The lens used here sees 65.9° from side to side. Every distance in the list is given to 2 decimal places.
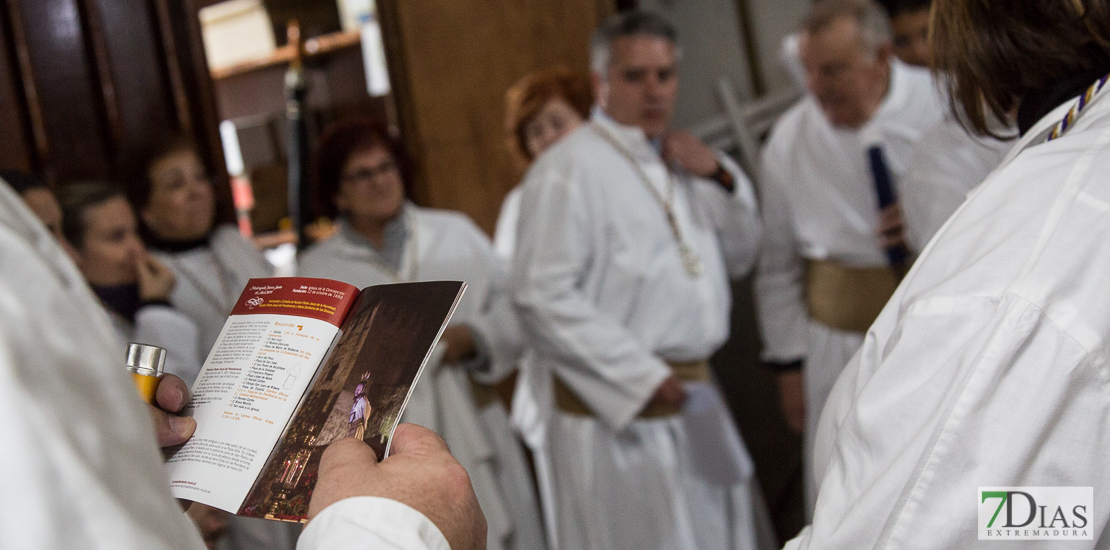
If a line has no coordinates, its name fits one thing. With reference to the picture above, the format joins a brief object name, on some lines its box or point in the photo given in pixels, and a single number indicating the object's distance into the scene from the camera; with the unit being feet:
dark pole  10.31
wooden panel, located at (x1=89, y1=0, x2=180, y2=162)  9.09
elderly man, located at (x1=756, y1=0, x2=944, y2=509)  8.50
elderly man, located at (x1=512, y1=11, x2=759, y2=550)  7.72
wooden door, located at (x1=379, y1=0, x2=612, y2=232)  11.40
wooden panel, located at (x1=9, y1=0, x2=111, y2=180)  8.69
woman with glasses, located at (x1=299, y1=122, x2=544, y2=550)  8.00
